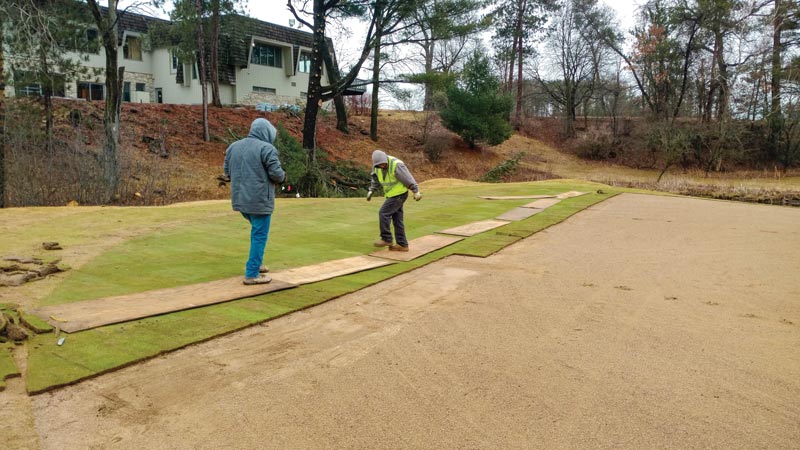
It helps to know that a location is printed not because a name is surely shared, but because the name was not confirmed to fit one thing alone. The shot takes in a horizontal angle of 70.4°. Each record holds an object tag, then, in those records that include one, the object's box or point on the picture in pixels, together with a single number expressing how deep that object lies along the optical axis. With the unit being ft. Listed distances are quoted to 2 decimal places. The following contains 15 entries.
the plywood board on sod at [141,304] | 16.74
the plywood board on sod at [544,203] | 52.95
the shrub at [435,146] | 118.93
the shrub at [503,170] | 109.40
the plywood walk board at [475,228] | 36.87
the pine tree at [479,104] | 117.39
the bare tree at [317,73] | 76.59
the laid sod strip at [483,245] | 30.80
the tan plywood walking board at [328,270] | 23.61
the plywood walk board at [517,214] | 45.05
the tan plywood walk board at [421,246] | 29.07
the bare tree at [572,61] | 157.07
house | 115.96
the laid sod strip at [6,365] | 12.92
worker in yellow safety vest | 29.27
